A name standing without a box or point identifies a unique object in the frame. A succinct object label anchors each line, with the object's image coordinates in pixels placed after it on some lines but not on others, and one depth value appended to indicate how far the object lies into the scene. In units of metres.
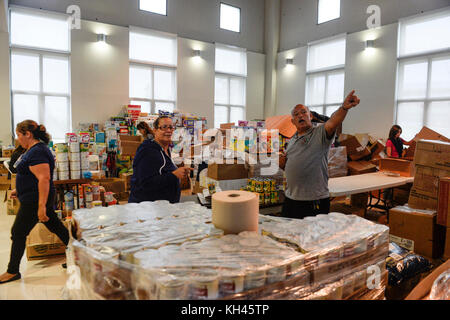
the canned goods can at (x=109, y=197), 4.14
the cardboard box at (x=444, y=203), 2.87
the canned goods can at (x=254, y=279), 0.86
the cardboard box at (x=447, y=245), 2.84
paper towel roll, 1.14
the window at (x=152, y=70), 8.95
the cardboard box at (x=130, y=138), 6.53
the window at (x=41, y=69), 7.53
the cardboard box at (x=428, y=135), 5.38
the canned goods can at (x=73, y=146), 3.64
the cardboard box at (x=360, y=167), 5.56
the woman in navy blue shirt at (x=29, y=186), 2.68
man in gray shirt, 2.20
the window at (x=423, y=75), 7.25
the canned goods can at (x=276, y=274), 0.90
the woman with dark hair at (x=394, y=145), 6.10
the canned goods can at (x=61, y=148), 3.63
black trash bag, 1.91
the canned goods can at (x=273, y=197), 3.71
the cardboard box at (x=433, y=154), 3.27
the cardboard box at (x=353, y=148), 5.94
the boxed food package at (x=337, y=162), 4.91
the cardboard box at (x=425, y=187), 3.29
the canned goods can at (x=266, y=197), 3.65
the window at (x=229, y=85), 10.53
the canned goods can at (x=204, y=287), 0.81
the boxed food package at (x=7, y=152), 6.80
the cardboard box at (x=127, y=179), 6.50
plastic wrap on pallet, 0.84
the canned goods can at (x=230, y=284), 0.83
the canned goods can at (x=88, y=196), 3.79
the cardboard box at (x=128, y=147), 5.95
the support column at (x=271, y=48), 11.04
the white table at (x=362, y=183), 3.29
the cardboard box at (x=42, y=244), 3.30
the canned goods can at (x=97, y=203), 3.57
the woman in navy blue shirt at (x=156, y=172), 2.25
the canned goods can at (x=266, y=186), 3.65
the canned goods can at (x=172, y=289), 0.79
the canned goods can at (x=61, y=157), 3.60
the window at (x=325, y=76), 9.39
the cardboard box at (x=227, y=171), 3.65
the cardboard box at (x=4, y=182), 6.61
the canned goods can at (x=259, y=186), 3.62
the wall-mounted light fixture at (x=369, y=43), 8.37
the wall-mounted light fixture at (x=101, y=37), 8.20
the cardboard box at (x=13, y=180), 4.96
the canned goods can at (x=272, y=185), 3.70
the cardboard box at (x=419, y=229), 2.99
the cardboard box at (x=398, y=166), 4.55
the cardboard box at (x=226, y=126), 6.81
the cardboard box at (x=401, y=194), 4.89
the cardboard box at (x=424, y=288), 1.13
